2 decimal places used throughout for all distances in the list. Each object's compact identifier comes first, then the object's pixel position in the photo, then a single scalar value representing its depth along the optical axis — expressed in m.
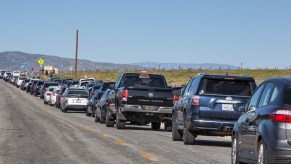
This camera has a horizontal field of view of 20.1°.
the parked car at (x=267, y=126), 11.76
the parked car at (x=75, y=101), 48.09
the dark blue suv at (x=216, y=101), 20.92
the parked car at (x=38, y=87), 82.62
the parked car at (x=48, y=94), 62.83
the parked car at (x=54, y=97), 60.09
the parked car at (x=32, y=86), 86.18
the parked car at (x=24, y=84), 98.94
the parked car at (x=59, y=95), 55.89
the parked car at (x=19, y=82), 111.61
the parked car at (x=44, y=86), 74.01
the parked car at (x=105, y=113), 31.69
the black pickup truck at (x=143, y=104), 28.92
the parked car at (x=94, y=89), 47.06
